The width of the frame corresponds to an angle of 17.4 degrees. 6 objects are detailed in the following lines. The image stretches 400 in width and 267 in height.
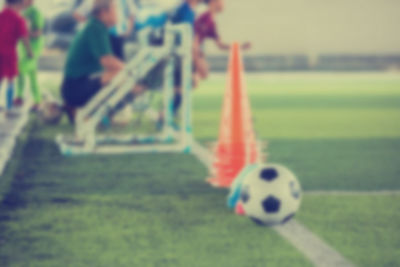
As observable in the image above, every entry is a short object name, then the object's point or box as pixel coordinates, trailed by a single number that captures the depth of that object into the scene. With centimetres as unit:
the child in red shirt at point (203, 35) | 1616
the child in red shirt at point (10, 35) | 1635
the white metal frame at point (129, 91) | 1200
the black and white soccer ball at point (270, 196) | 743
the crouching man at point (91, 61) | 1281
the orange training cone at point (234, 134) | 968
